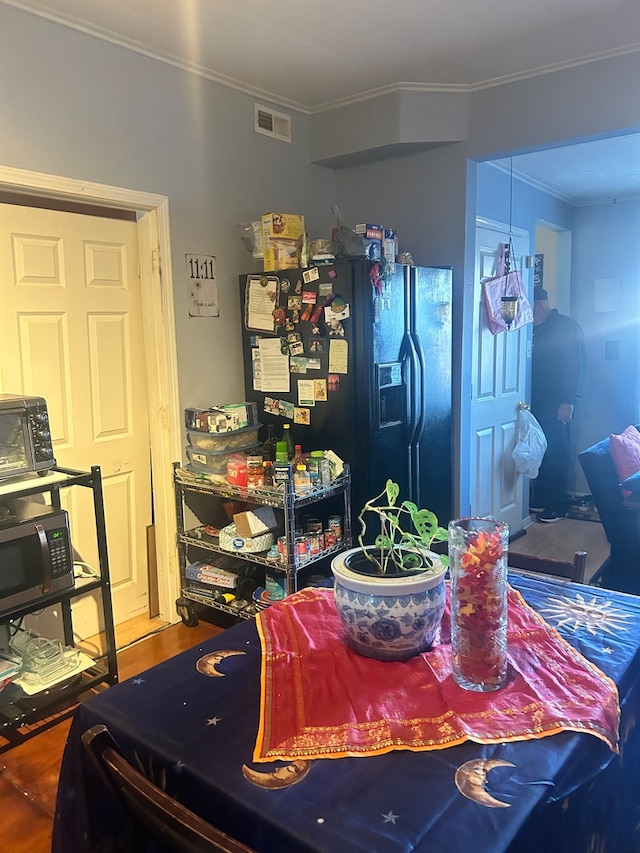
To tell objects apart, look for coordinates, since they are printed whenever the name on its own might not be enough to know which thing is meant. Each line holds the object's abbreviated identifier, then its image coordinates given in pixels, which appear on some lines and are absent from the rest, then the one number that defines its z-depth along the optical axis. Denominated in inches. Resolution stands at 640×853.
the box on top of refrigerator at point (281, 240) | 121.3
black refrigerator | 114.4
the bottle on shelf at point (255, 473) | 113.1
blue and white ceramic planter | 52.2
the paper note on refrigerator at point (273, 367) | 124.6
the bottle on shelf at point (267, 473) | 113.4
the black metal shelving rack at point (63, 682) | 89.7
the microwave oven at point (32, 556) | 87.8
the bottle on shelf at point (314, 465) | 113.4
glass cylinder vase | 48.3
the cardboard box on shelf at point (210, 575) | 120.6
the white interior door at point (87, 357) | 104.0
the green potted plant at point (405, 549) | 55.5
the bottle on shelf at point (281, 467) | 108.3
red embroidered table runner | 44.3
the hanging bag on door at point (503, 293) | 157.5
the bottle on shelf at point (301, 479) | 111.3
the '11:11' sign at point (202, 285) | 123.0
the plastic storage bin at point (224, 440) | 120.9
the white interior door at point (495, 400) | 158.0
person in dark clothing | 196.7
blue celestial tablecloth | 37.1
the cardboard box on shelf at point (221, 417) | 119.3
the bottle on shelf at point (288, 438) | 121.3
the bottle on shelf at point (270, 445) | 120.8
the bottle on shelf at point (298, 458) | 114.3
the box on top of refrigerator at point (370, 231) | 117.0
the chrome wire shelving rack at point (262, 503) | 109.0
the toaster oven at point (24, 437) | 90.3
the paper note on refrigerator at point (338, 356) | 115.3
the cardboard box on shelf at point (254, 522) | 113.8
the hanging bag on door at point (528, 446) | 175.8
